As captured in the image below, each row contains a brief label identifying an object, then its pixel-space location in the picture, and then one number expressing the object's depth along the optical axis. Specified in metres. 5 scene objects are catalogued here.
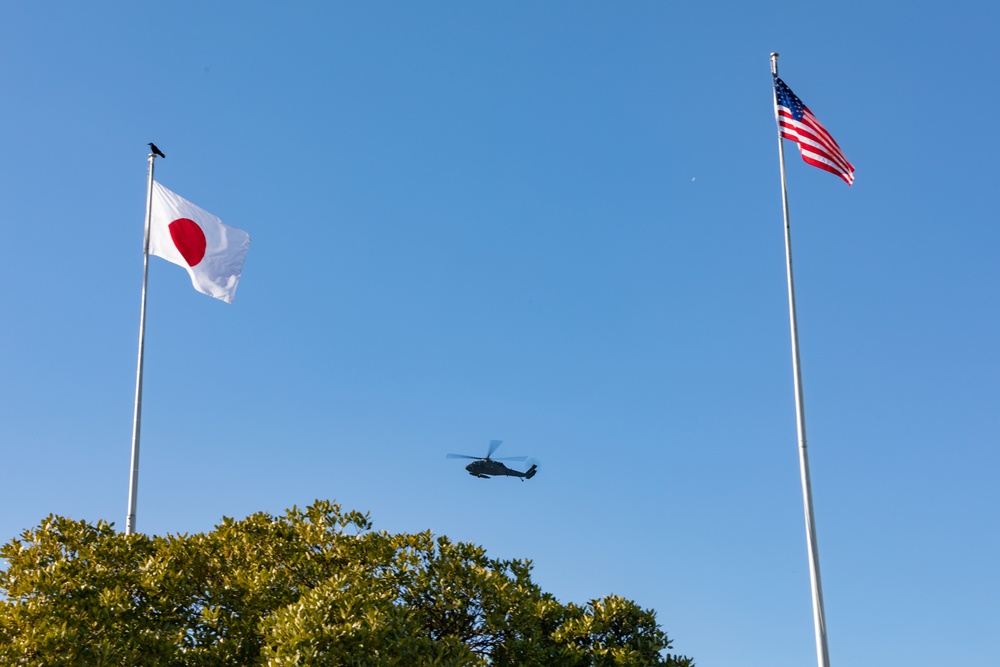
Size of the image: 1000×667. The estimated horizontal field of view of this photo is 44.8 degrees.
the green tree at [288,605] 18.30
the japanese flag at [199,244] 27.36
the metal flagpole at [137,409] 24.75
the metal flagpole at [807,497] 22.27
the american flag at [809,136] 25.30
